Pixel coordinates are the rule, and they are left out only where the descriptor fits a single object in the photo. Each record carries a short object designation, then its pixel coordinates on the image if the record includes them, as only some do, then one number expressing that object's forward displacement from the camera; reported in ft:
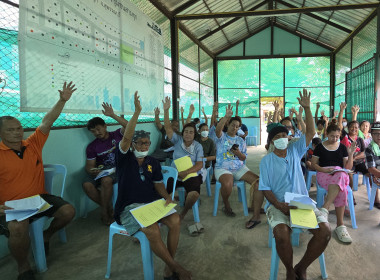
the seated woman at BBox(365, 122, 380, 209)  10.03
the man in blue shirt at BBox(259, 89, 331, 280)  6.19
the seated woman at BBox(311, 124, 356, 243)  9.15
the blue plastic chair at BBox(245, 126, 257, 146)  34.76
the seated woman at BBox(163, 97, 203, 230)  9.71
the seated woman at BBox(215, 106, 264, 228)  10.67
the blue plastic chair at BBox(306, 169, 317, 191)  12.77
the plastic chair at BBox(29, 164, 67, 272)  6.86
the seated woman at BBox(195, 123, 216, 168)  12.69
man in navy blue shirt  6.13
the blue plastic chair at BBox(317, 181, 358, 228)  9.36
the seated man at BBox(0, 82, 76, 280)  6.38
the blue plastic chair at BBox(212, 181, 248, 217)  10.64
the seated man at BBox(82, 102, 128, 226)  9.82
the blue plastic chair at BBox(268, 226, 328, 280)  6.26
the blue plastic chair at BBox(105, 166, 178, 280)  6.17
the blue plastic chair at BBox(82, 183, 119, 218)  10.15
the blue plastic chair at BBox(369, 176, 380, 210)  10.93
